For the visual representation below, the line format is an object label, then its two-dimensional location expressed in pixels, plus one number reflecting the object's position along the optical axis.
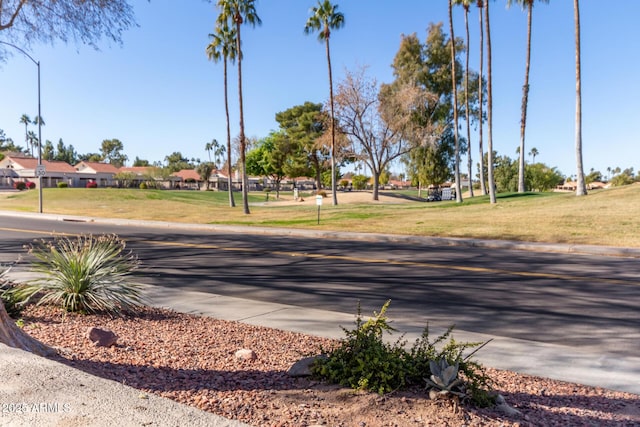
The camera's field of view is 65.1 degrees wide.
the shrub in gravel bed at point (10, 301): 5.82
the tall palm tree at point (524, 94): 38.52
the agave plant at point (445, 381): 3.35
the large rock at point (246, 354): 4.55
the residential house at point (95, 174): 98.50
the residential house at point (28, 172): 90.75
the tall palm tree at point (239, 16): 31.78
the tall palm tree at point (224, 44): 37.14
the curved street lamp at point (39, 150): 32.59
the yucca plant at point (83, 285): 6.36
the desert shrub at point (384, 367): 3.49
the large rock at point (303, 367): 4.01
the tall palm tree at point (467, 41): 41.09
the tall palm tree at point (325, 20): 39.03
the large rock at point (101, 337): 4.79
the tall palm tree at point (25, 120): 142.41
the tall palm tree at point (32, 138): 148.73
